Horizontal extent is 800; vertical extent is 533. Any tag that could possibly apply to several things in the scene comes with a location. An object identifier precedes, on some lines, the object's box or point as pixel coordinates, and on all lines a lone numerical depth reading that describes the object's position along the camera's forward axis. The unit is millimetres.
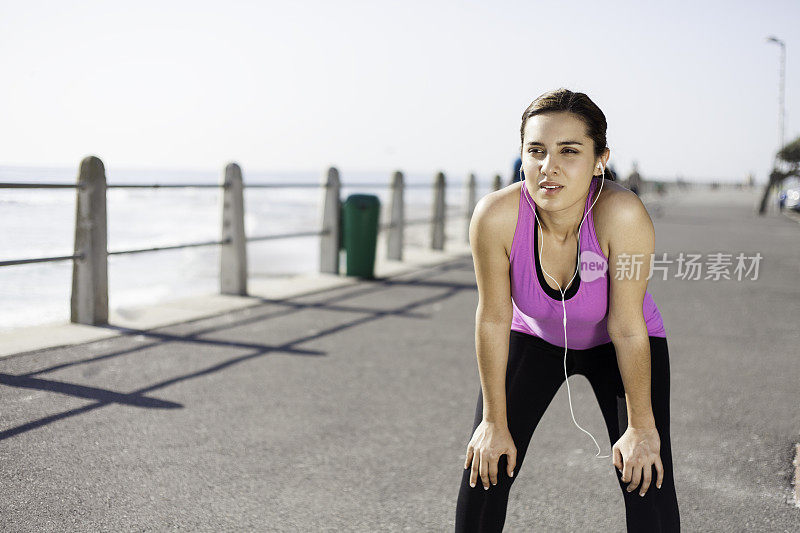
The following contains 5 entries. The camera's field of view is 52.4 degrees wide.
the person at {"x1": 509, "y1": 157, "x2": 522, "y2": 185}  10039
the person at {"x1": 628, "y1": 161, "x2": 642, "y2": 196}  18284
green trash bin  10805
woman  2119
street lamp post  36416
